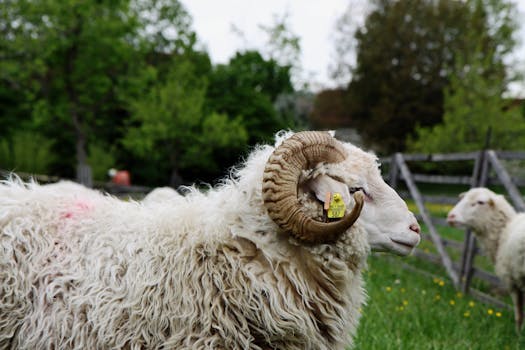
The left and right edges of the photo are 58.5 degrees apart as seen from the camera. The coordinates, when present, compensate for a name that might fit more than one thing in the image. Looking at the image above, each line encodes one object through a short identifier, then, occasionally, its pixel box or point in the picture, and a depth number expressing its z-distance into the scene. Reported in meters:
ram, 2.42
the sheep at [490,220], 5.44
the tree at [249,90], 28.02
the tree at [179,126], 21.36
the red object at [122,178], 20.70
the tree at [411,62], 24.86
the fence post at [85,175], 18.89
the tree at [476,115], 17.77
